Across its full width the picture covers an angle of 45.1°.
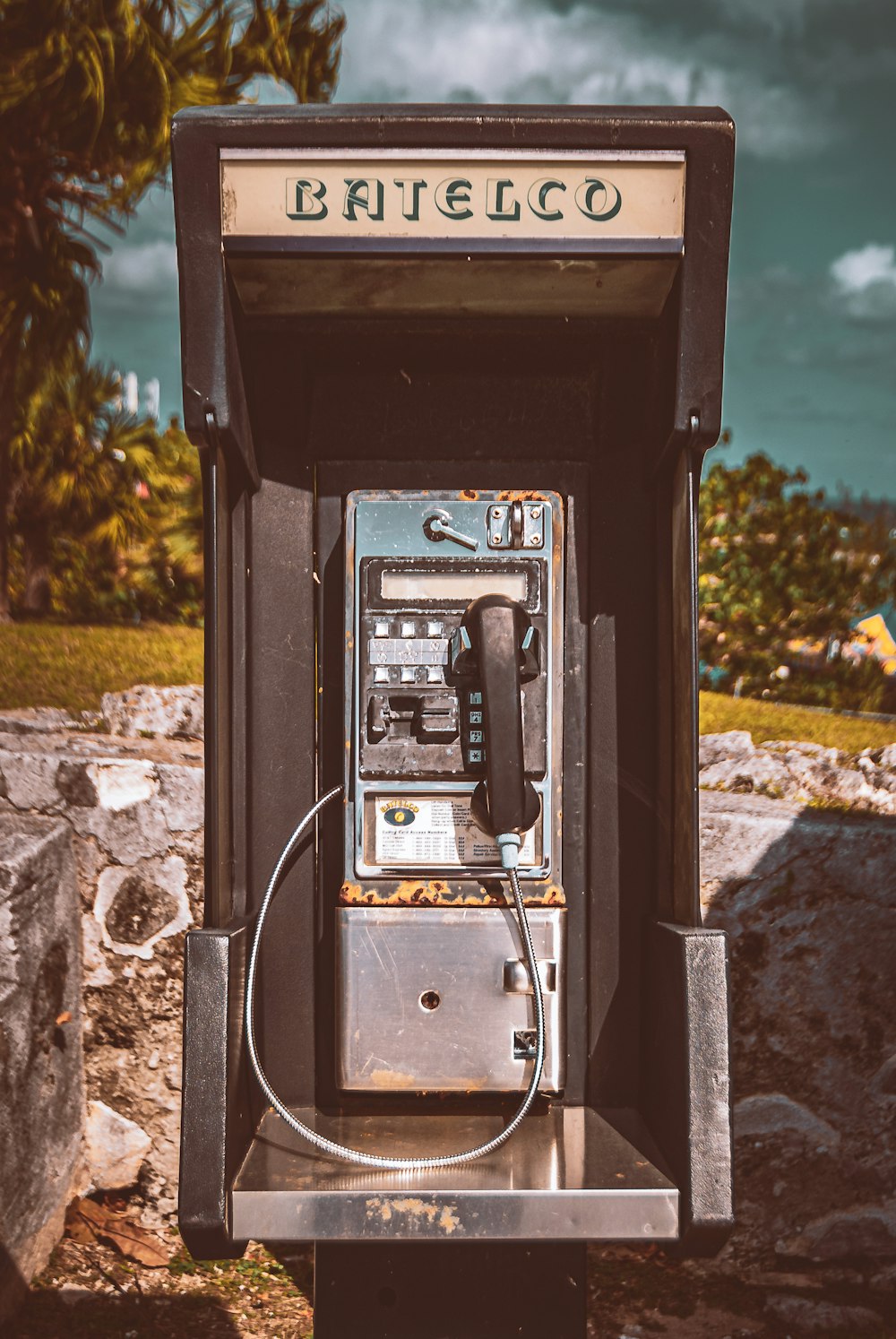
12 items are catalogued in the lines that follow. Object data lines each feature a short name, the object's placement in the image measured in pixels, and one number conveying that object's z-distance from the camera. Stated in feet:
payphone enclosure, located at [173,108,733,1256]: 4.82
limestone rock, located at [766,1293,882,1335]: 7.75
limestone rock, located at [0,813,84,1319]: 7.31
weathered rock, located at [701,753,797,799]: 8.93
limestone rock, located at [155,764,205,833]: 8.45
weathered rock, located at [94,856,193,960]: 8.36
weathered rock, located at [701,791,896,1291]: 8.07
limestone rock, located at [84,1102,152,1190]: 8.46
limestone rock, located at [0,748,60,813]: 8.50
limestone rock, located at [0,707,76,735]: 9.34
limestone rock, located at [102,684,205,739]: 9.58
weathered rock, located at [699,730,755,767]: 9.23
